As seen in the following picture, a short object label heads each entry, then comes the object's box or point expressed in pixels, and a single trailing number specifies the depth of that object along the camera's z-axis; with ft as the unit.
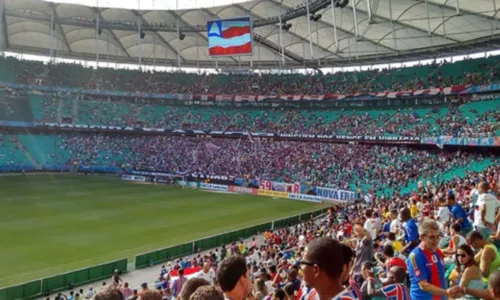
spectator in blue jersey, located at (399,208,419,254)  26.76
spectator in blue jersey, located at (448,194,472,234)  33.33
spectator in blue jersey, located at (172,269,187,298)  39.96
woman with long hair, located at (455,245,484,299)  17.90
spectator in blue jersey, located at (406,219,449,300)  17.30
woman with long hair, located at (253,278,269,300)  24.19
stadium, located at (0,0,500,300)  53.72
